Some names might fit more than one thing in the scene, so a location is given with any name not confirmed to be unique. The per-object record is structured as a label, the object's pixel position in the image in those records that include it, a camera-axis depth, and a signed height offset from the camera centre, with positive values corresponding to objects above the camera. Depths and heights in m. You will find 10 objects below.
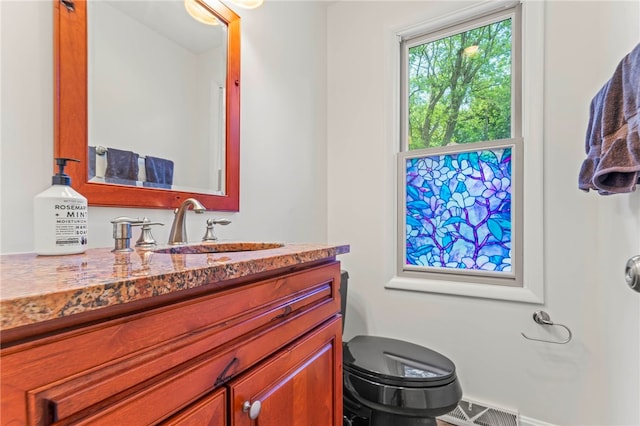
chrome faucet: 0.94 -0.04
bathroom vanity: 0.31 -0.17
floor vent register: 1.39 -0.94
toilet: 1.01 -0.59
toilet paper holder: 1.30 -0.46
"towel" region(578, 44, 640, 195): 0.79 +0.22
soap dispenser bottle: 0.62 -0.02
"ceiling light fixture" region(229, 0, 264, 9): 1.21 +0.82
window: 1.43 +0.28
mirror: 0.77 +0.33
